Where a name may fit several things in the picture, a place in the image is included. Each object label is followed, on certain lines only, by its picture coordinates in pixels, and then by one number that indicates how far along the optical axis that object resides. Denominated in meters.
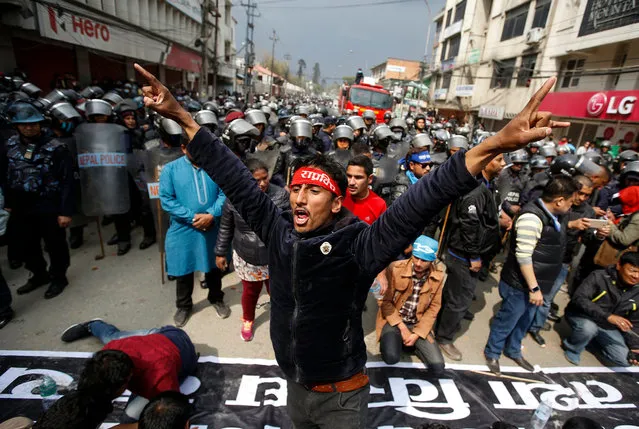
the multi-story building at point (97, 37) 10.93
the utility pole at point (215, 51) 21.53
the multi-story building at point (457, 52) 29.23
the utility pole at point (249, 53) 32.44
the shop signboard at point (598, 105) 13.43
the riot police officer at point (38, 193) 3.46
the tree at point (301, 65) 81.81
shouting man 1.28
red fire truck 19.36
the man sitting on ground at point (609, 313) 3.48
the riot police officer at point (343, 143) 5.39
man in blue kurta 3.31
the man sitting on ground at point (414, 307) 3.19
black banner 2.63
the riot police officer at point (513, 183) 5.04
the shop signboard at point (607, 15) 13.97
